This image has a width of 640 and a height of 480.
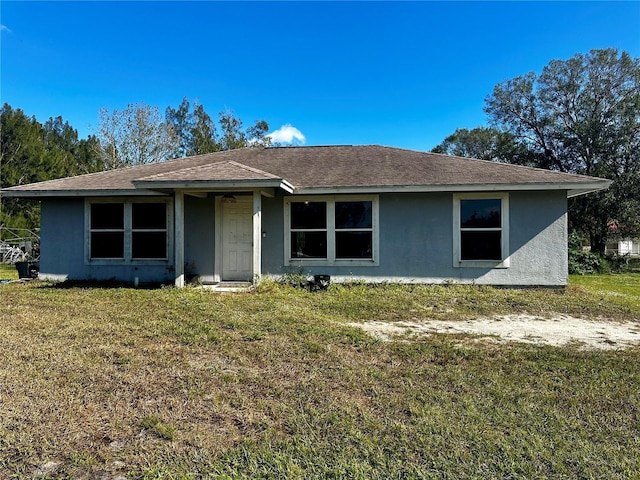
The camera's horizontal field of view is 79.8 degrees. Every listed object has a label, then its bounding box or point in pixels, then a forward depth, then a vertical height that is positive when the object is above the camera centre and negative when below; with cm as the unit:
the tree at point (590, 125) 1923 +647
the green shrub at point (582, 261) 1569 -70
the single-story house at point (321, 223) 920 +56
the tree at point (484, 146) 2275 +944
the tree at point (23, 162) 2122 +499
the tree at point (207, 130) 3425 +1045
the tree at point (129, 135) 2827 +816
